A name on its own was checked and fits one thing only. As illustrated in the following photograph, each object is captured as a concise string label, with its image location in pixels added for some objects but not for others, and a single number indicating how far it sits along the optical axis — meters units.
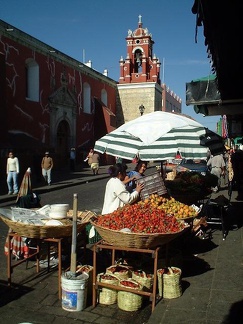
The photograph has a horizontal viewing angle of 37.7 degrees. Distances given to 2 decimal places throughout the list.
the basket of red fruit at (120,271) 4.46
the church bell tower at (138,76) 35.94
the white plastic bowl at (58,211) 4.95
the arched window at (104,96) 34.74
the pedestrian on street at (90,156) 23.48
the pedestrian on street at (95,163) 22.48
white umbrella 6.38
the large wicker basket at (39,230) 4.43
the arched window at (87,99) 31.09
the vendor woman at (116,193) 5.30
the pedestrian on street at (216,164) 13.66
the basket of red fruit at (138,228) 4.10
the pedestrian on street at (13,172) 14.28
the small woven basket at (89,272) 4.43
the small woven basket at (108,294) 4.29
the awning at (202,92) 5.51
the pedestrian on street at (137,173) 7.32
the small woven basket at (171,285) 4.36
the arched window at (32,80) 23.27
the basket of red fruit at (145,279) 4.39
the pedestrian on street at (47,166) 17.00
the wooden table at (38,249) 4.50
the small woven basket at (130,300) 4.13
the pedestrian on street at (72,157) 23.82
